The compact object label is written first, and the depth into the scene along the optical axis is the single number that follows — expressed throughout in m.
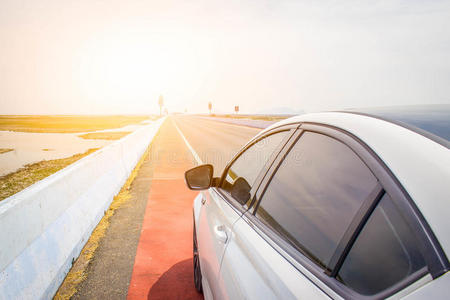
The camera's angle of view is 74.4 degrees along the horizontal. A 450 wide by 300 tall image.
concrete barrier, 2.26
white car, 0.86
